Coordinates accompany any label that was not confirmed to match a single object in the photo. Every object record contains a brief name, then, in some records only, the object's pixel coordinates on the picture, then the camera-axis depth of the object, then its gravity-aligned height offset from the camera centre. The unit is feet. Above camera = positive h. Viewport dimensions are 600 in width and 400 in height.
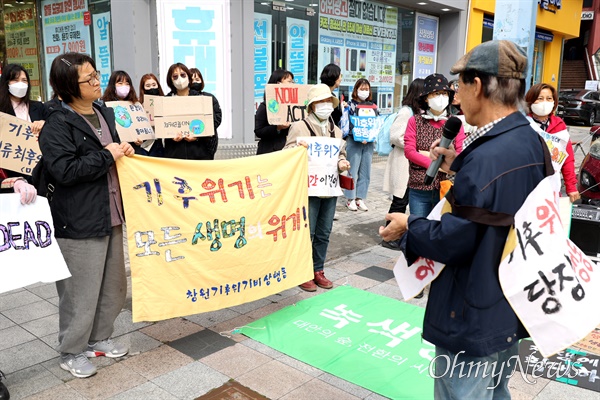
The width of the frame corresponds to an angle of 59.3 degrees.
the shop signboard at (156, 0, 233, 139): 28.30 +2.85
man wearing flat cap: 6.16 -1.44
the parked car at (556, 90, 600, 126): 70.74 -1.24
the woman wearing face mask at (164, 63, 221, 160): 17.42 -1.59
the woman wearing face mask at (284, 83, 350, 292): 15.48 -2.03
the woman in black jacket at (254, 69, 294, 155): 19.37 -1.46
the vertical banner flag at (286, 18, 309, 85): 35.81 +3.03
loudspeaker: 16.20 -4.02
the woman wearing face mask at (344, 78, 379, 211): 25.55 -2.78
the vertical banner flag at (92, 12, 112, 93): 29.99 +2.60
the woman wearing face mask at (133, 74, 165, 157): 18.51 -1.72
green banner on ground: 11.19 -5.90
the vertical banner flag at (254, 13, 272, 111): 33.19 +2.52
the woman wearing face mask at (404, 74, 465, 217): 15.11 -1.22
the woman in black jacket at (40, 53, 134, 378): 10.41 -2.17
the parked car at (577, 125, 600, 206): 21.08 -3.14
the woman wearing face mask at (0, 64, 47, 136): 16.83 -0.18
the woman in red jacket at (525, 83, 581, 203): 16.84 -0.65
